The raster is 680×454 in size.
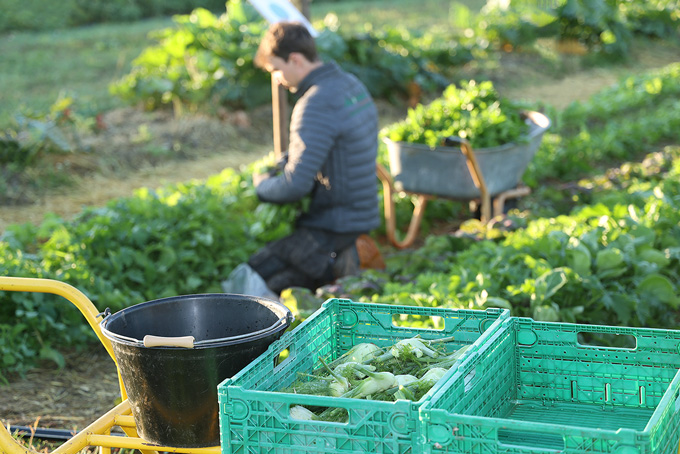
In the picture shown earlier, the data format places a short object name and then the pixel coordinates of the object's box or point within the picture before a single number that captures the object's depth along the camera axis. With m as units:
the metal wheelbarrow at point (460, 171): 11.68
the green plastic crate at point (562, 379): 4.40
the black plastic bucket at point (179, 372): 4.39
